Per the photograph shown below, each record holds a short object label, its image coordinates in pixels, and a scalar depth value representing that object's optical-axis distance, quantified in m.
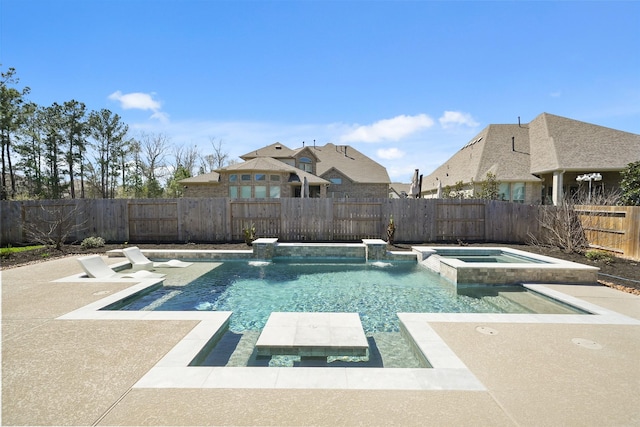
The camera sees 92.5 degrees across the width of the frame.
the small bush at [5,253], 9.05
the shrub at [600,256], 8.49
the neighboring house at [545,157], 18.28
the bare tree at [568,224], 10.30
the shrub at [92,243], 11.27
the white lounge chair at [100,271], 7.11
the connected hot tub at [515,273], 7.12
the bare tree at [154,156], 35.31
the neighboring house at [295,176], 21.97
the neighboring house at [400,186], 50.78
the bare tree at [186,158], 38.03
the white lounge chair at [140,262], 8.70
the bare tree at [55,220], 12.12
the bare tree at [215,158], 40.06
